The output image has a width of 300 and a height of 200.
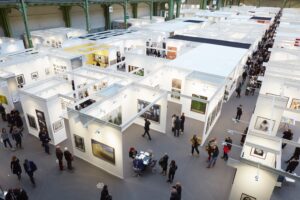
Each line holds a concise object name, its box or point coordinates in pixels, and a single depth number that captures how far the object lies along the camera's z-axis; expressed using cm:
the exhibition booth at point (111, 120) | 768
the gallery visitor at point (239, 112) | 1162
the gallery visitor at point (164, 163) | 791
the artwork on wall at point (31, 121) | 995
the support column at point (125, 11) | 2844
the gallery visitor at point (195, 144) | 890
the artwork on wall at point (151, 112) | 1052
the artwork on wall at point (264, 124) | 984
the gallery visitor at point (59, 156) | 800
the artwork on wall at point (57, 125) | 960
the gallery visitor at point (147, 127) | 994
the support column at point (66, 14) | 2575
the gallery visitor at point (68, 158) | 809
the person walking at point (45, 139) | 884
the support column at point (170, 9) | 3769
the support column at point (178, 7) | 3957
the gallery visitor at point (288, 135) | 935
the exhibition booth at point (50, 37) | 2118
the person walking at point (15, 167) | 742
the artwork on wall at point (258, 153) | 772
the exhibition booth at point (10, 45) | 1724
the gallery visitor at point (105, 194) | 658
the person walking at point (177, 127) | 1011
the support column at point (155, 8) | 4384
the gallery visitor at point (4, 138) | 909
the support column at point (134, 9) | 3816
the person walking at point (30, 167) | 737
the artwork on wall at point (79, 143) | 857
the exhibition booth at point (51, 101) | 927
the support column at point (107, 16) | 3146
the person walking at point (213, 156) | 834
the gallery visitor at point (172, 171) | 751
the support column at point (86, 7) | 2309
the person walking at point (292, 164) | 786
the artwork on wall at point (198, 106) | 1159
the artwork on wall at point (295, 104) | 1124
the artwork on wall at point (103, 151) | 792
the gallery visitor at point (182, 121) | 1026
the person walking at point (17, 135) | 898
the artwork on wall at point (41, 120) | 945
